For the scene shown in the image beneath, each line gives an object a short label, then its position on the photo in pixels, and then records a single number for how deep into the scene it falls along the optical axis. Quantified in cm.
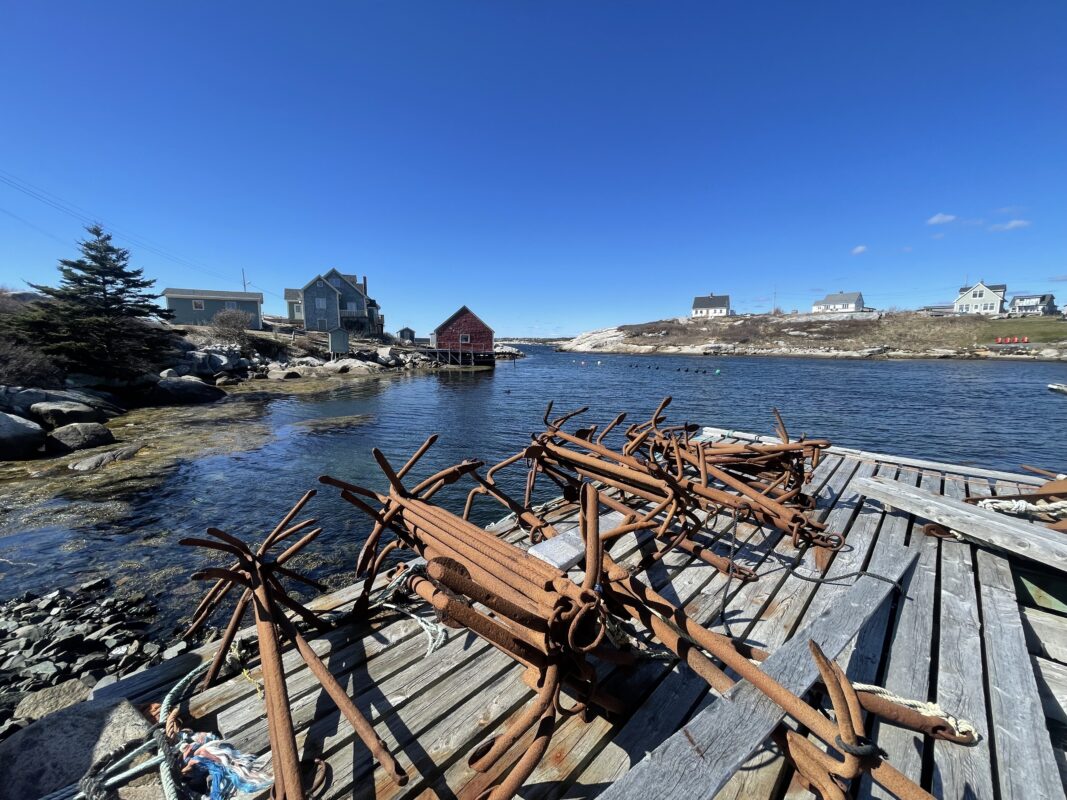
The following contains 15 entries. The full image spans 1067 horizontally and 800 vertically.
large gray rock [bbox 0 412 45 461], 1369
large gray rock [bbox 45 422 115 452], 1484
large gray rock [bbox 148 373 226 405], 2512
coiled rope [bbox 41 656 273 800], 210
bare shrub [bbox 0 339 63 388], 1855
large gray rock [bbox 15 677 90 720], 430
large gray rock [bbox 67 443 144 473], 1308
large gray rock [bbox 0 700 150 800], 227
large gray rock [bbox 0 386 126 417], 1595
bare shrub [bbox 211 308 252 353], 4266
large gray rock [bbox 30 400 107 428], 1630
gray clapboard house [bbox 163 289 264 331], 5466
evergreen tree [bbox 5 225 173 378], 2231
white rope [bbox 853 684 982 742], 185
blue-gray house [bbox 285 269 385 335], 5897
